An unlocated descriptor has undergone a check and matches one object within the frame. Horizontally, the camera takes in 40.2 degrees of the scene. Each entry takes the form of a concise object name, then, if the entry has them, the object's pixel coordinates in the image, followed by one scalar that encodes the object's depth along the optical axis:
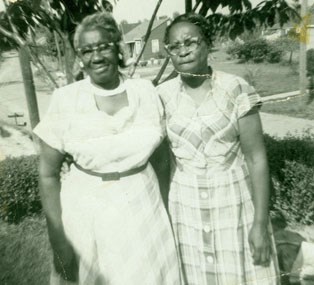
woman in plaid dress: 1.51
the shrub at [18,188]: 2.90
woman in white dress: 1.44
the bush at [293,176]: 2.75
